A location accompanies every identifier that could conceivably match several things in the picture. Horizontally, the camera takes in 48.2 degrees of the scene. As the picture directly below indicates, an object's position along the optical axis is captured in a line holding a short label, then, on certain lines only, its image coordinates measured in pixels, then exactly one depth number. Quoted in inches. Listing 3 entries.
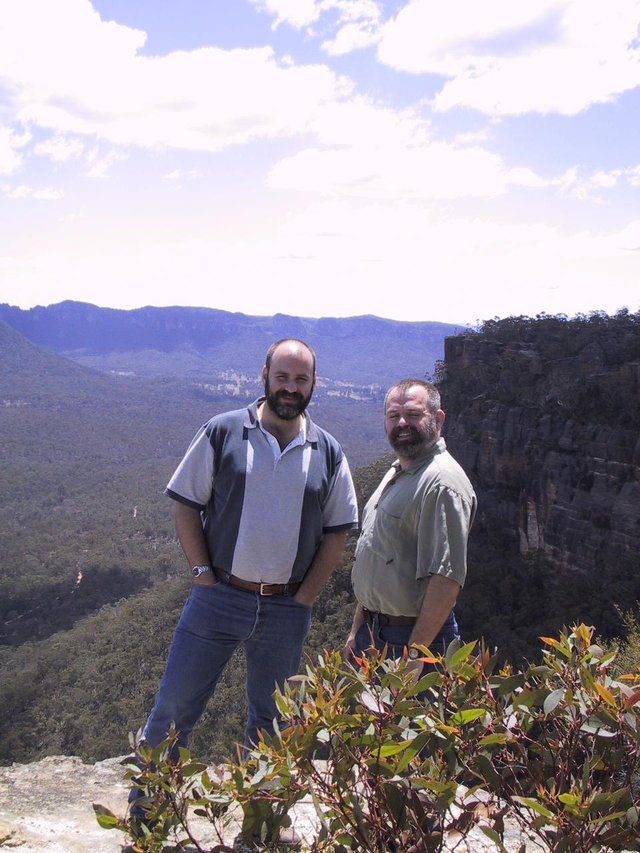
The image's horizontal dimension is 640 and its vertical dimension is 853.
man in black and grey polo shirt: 154.4
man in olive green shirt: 137.9
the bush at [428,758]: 71.0
